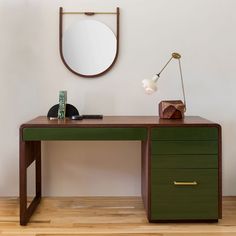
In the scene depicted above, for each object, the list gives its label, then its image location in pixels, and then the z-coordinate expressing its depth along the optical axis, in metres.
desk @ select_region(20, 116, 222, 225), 2.16
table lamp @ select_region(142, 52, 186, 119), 2.39
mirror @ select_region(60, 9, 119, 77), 2.68
